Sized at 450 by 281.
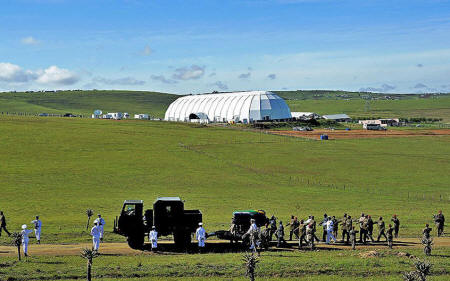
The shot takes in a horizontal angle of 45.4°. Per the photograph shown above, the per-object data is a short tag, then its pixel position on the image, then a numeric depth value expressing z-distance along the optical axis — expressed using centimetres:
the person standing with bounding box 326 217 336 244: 3516
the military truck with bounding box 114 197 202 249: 3300
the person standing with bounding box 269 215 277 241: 3516
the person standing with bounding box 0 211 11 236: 3506
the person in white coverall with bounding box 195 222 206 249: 3247
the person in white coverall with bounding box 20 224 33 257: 3008
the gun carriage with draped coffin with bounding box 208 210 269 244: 3415
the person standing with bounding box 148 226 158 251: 3200
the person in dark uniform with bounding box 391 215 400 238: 3572
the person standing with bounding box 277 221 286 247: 3384
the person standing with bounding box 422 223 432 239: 3169
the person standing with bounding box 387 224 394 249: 3341
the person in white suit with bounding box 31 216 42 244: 3378
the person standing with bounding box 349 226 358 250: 3290
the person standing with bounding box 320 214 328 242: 3544
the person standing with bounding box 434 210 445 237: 3709
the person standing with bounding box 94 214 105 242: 3212
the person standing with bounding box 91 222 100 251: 3114
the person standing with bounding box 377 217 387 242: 3584
